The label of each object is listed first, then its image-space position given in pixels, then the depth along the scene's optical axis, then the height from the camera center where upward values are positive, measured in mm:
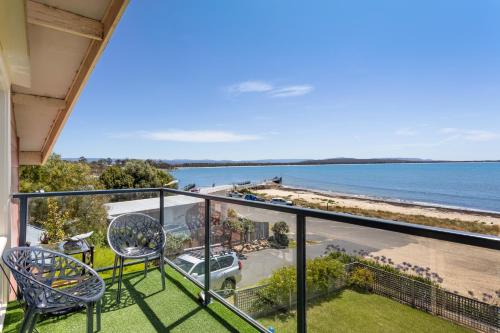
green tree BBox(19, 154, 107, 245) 3434 -704
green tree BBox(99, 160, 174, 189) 23823 -1266
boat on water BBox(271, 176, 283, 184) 56875 -3631
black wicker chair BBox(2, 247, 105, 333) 1611 -829
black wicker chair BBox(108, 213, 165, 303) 3283 -912
